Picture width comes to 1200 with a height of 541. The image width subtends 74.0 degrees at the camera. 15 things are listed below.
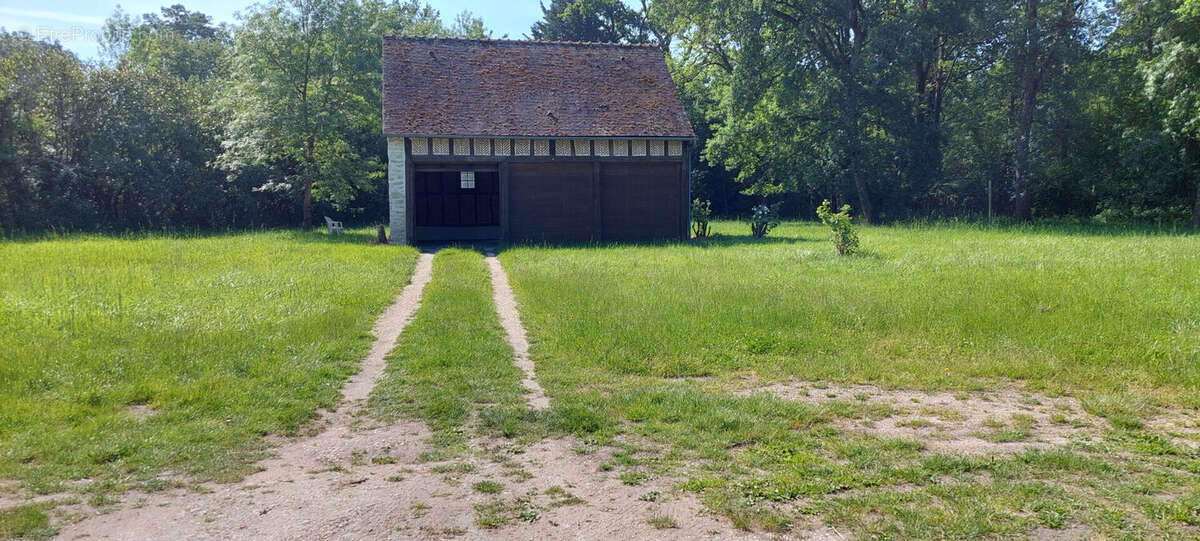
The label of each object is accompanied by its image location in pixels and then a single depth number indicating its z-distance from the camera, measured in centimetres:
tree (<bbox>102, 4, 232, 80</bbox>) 4609
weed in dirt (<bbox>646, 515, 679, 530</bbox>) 392
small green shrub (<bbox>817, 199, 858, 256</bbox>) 1616
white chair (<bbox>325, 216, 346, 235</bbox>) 2555
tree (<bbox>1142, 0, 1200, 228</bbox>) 2200
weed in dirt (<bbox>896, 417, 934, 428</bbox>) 558
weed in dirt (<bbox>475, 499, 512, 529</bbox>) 396
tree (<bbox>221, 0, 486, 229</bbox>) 2455
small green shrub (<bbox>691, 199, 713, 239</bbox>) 2355
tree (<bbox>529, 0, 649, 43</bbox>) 4369
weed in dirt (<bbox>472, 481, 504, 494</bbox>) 437
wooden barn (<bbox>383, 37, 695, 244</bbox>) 2131
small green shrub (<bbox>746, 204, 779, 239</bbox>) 2311
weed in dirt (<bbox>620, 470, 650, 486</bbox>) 450
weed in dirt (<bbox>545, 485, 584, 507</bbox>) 421
